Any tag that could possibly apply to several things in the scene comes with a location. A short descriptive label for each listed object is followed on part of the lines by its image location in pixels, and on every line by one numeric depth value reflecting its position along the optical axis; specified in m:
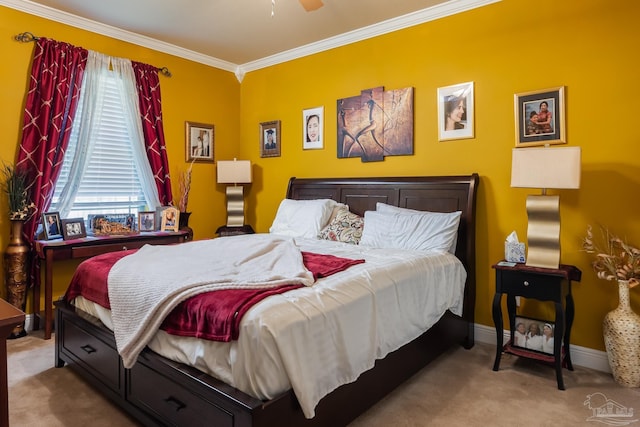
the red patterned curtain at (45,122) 3.36
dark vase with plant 3.18
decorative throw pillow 3.46
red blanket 1.56
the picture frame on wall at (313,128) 4.32
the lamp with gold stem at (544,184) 2.45
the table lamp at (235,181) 4.64
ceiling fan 2.46
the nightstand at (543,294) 2.47
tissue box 2.77
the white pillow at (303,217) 3.69
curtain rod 3.32
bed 1.54
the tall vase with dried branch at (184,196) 4.31
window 3.73
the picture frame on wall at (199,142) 4.58
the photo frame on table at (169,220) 4.09
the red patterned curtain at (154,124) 4.11
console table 3.21
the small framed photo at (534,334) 2.63
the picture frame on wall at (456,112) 3.28
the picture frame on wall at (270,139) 4.74
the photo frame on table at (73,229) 3.42
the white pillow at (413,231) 2.97
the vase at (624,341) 2.40
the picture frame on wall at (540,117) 2.85
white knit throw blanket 1.83
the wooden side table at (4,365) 1.24
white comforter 1.51
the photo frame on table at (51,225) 3.35
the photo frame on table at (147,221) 4.03
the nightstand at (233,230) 4.52
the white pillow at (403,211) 3.04
